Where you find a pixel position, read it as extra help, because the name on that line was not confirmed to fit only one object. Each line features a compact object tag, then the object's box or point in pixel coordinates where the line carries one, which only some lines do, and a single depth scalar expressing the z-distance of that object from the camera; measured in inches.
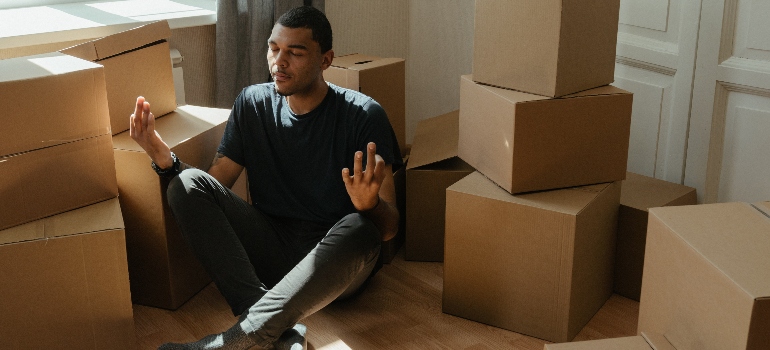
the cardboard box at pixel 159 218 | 81.7
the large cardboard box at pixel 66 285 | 70.4
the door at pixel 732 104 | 80.3
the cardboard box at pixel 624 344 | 53.1
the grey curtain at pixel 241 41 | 102.6
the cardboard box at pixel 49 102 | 69.5
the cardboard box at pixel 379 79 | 96.7
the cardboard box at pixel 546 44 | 75.2
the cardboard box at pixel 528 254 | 77.3
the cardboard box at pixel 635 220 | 85.4
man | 72.9
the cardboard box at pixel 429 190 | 94.1
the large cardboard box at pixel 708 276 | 47.0
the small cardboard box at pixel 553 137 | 77.0
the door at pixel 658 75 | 87.6
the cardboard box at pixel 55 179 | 71.5
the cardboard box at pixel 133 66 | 82.6
